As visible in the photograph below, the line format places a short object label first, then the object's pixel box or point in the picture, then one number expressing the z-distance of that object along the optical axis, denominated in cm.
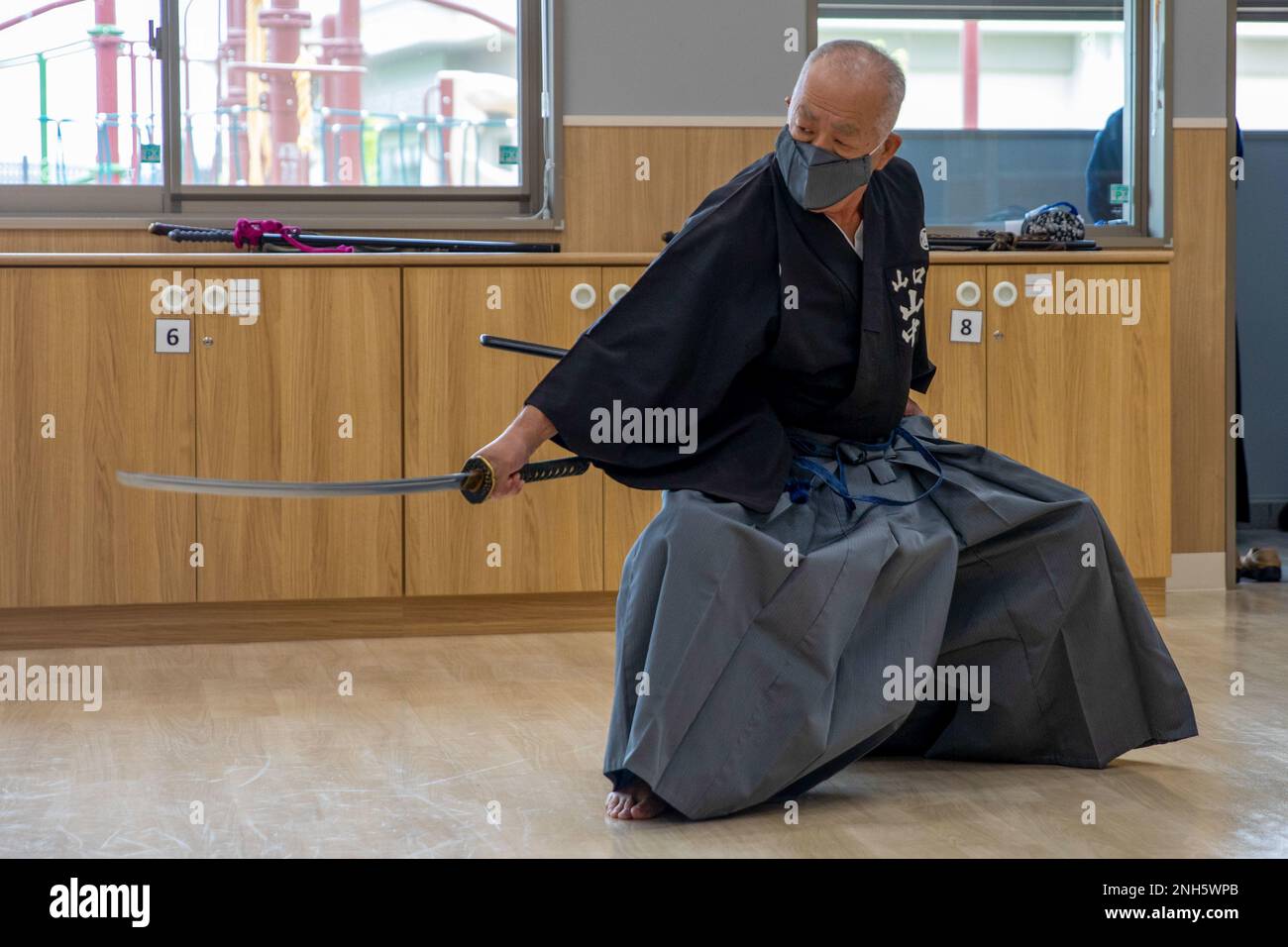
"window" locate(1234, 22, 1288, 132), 589
